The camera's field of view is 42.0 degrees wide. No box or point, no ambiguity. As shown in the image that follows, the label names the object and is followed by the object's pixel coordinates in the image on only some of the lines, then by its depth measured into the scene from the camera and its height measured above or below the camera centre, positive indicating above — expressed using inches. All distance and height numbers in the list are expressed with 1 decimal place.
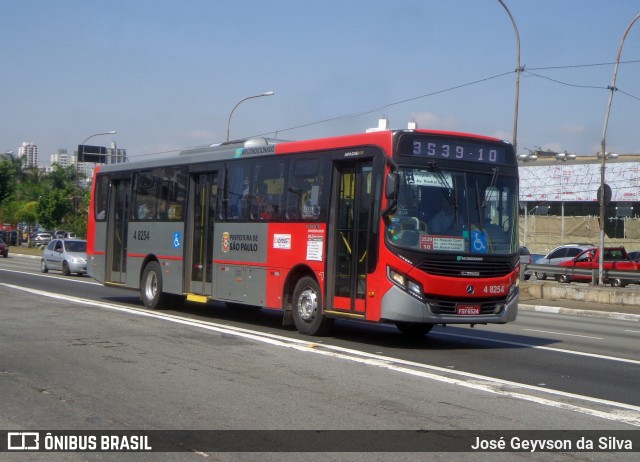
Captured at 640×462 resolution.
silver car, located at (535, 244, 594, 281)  1617.5 -38.6
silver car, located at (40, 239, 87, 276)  1326.3 -60.3
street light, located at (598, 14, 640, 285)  1073.6 +97.3
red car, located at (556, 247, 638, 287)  1453.0 -45.3
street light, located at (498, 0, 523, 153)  1119.6 +189.2
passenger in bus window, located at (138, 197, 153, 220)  759.1 +11.0
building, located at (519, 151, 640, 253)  2174.0 +93.1
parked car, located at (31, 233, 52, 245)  3210.9 -77.8
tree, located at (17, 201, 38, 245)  2888.8 +18.3
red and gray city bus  498.9 -0.4
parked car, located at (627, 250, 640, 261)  1585.9 -36.2
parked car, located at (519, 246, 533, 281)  1407.0 -41.5
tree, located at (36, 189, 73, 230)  2600.9 +34.1
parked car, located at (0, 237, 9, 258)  2092.8 -81.8
